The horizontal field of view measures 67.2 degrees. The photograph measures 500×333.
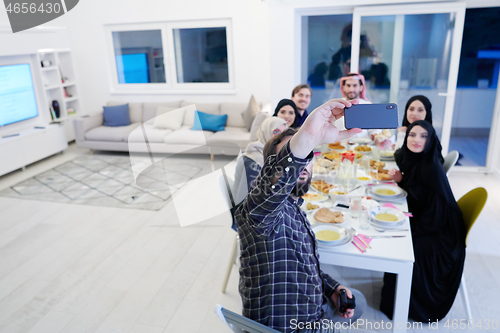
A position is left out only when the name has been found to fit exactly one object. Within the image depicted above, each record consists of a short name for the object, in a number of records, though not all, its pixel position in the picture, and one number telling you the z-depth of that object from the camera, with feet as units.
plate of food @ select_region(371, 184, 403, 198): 7.55
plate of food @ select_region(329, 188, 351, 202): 7.27
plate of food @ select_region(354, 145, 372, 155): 10.53
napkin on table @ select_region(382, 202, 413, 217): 7.12
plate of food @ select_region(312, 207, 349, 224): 6.42
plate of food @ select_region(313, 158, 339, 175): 8.69
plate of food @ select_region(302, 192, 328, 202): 7.34
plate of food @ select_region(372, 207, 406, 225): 6.38
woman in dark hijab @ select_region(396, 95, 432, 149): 10.41
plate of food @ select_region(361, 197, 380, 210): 7.01
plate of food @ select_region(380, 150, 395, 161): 9.82
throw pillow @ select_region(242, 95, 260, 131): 17.66
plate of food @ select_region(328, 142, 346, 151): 10.86
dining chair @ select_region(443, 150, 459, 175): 9.09
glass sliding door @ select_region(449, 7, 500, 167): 16.34
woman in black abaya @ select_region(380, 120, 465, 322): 7.11
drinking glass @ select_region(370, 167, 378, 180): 8.51
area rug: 13.61
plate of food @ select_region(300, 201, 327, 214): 6.98
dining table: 5.52
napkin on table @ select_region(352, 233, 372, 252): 5.74
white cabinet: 16.02
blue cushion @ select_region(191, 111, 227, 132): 18.24
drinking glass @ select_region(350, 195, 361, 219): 6.73
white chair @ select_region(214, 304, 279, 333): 3.95
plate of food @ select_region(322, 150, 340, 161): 9.66
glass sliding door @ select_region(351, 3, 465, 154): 13.71
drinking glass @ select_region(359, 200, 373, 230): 6.33
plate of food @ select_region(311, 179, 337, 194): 7.77
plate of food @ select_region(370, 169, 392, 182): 8.39
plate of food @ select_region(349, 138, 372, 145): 11.49
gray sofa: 16.76
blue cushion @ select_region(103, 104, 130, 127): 19.81
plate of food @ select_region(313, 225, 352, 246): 5.76
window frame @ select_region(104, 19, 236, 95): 19.31
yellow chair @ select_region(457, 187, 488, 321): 6.86
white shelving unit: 19.66
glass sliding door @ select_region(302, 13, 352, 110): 15.58
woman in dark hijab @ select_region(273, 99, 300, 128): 10.96
